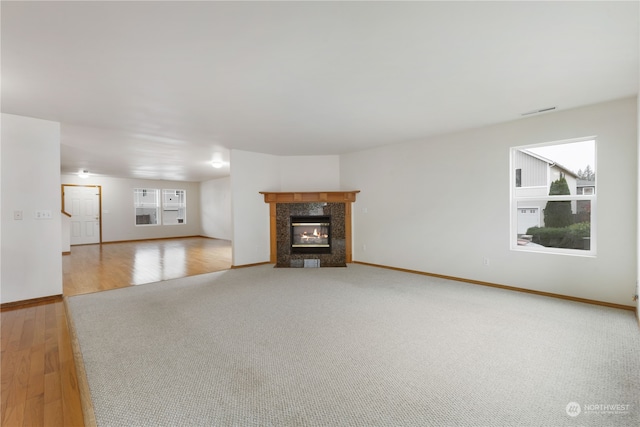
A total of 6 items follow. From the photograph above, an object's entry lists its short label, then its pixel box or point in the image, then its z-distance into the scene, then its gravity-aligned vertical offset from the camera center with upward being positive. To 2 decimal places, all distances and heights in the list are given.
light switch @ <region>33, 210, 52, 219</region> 3.63 -0.02
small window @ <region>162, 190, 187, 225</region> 10.76 +0.15
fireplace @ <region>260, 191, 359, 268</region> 5.93 -0.25
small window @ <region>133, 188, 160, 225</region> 10.20 +0.23
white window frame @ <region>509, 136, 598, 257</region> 3.40 +0.01
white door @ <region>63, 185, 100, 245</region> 8.88 +0.02
